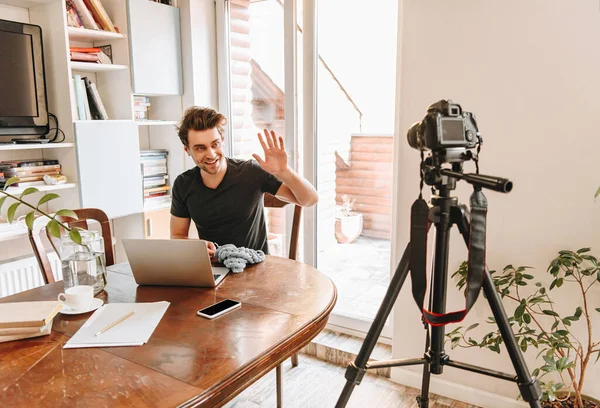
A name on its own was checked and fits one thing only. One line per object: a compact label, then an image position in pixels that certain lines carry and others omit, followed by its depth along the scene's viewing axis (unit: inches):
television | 87.5
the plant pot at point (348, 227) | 104.7
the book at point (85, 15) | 96.3
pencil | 45.2
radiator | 89.7
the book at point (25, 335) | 43.9
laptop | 53.8
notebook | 43.1
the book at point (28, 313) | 43.9
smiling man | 78.0
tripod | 48.3
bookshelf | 92.8
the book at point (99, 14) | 98.5
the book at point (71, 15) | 95.6
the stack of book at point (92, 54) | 96.3
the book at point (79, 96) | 95.1
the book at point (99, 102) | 99.7
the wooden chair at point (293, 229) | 77.0
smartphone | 48.4
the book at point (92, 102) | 98.6
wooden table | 35.0
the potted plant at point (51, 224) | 47.6
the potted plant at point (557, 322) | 62.7
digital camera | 45.3
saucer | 50.1
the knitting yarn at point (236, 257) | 62.6
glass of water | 55.4
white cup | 49.6
